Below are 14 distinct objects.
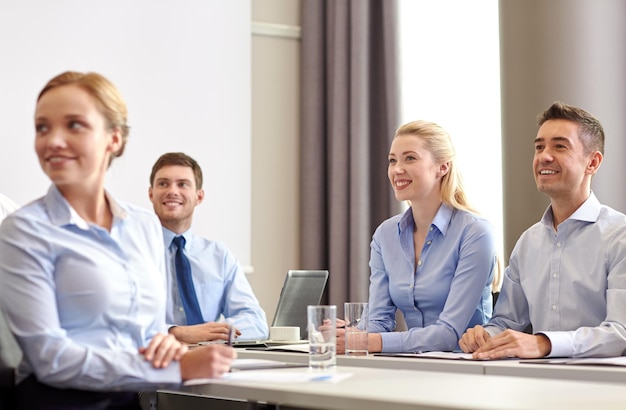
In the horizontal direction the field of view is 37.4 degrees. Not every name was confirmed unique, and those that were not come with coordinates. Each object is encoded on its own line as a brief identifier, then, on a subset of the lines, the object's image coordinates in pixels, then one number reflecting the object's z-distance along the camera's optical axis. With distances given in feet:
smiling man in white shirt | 7.99
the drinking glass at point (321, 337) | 6.52
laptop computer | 10.65
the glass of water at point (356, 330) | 8.20
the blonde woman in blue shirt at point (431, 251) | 9.63
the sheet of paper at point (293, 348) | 8.32
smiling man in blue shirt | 11.19
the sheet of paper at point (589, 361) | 6.90
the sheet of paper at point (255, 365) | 6.67
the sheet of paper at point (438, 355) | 7.82
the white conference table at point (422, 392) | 4.75
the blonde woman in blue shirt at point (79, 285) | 5.63
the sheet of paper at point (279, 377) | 5.79
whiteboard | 14.39
